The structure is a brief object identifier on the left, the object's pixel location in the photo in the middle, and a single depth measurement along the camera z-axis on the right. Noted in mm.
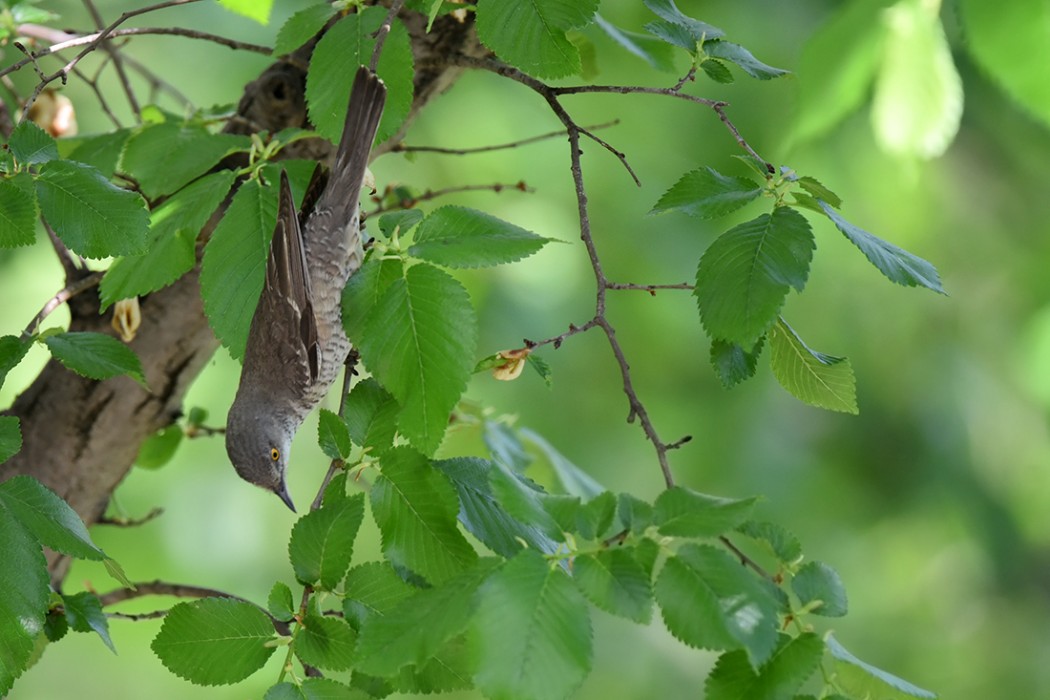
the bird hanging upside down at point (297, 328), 3903
